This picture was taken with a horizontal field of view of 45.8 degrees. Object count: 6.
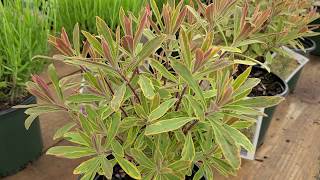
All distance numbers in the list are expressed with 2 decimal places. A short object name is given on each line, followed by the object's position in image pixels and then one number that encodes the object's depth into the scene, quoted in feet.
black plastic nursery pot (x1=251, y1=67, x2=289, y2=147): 3.20
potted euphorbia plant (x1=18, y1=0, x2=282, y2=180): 1.68
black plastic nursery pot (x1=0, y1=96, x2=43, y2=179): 2.68
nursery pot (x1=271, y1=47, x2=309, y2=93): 3.93
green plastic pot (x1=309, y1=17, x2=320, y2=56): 5.26
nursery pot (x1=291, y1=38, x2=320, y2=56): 4.46
